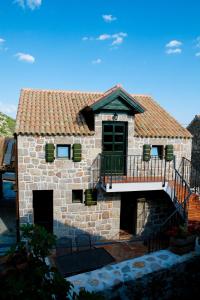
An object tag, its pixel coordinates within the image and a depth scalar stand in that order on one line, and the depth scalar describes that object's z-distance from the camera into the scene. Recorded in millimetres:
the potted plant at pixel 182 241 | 6176
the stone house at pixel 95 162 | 11281
